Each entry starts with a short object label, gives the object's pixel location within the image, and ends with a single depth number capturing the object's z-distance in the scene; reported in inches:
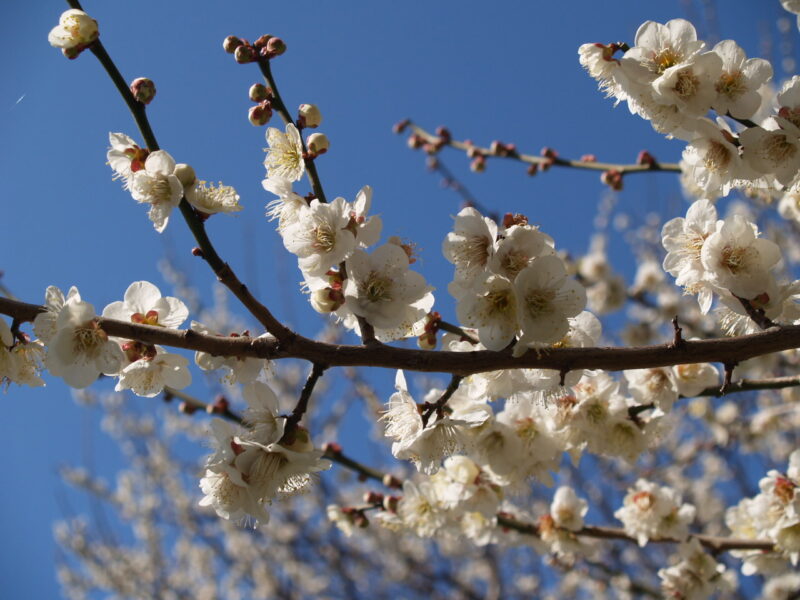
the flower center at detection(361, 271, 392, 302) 14.8
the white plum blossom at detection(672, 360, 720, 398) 17.8
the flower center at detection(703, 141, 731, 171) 16.2
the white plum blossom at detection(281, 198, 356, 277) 14.7
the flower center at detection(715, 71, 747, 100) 16.0
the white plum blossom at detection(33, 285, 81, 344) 14.3
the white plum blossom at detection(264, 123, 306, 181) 15.7
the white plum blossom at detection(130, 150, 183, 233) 14.7
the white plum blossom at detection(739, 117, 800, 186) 15.7
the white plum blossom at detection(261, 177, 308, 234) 15.3
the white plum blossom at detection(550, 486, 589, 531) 20.5
